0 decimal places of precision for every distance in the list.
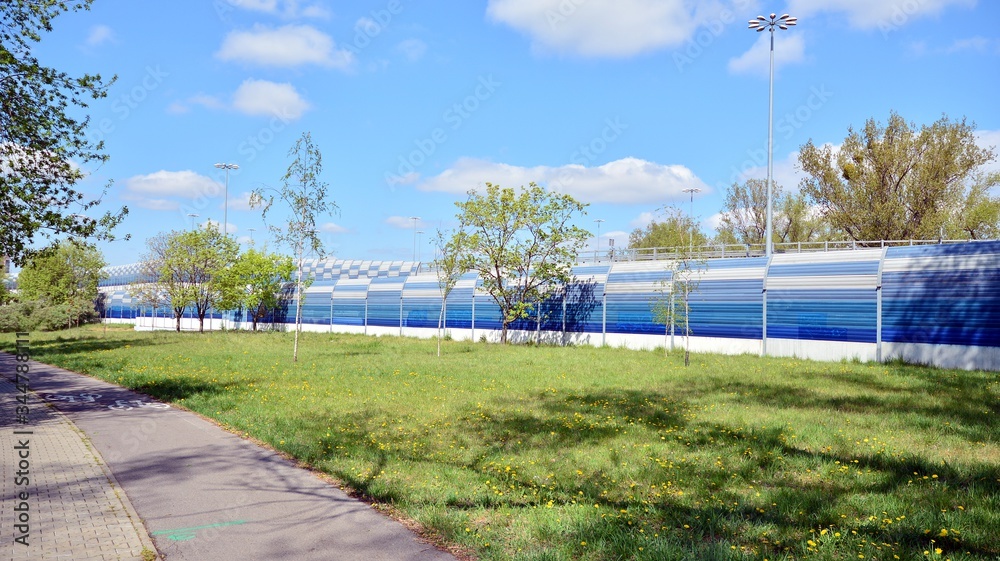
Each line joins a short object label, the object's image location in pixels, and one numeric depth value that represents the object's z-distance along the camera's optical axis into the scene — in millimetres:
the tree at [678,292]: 24297
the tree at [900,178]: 39000
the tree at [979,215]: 38719
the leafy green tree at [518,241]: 33688
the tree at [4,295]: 66438
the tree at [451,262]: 30328
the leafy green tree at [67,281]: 59969
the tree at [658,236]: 52938
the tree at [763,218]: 54250
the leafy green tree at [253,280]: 52562
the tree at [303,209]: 23406
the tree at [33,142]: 16531
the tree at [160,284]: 52250
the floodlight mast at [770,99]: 29841
